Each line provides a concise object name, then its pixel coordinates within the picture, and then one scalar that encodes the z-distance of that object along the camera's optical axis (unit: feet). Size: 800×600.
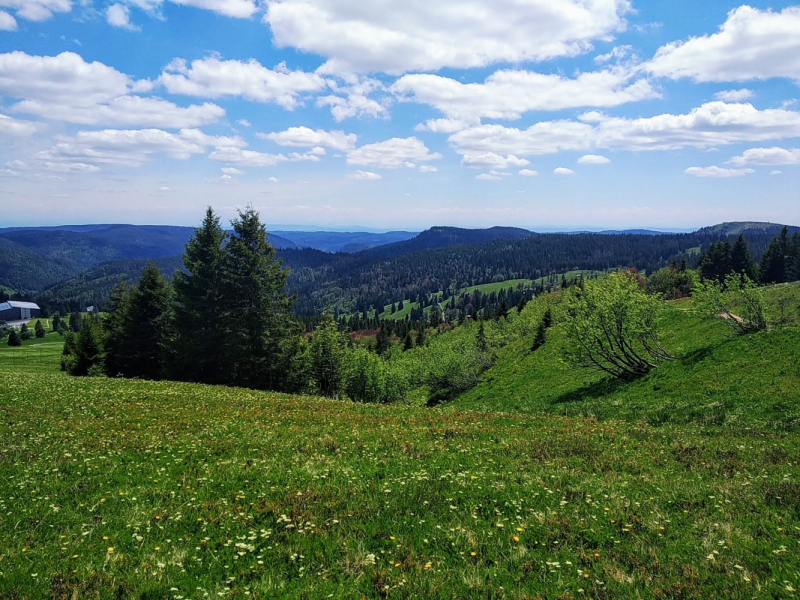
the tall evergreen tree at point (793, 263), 302.45
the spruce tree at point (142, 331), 148.66
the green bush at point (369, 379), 215.10
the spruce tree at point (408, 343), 489.67
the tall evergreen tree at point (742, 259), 286.05
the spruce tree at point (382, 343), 489.54
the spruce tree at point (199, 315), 130.62
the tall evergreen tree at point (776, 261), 305.12
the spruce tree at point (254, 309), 128.36
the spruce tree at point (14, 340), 504.43
